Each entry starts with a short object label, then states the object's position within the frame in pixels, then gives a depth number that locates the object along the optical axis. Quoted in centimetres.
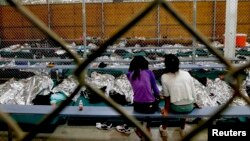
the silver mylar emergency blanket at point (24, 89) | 577
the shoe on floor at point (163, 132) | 473
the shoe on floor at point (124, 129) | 520
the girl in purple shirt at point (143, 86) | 449
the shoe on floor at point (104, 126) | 542
